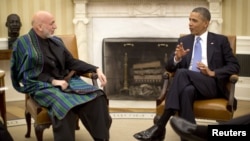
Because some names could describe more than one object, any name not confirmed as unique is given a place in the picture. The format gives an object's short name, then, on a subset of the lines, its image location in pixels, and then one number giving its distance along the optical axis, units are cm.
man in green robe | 351
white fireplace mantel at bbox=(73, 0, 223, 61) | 557
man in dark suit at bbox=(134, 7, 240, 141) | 369
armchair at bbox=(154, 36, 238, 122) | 362
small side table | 400
